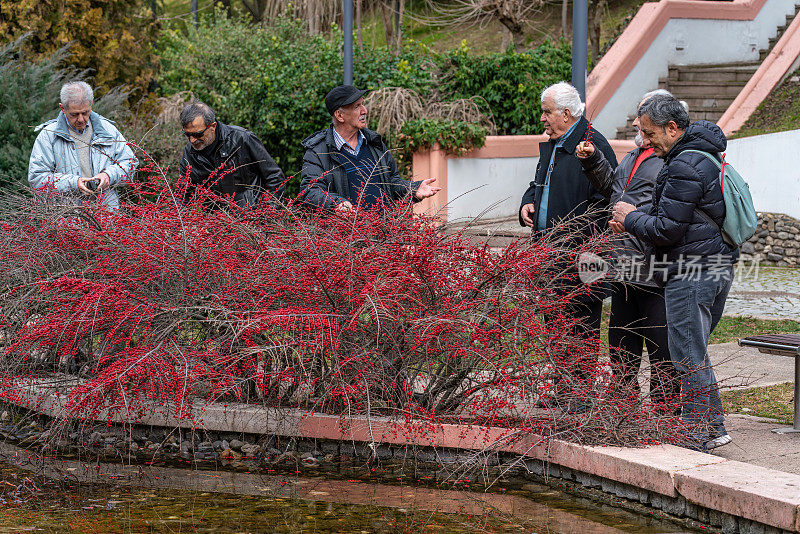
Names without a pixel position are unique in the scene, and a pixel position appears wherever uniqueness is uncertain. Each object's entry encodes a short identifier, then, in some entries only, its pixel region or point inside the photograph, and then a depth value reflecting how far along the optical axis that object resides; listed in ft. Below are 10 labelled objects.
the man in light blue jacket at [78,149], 49.44
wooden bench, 37.29
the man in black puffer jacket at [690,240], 34.53
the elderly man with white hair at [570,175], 39.40
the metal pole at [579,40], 59.93
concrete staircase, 106.11
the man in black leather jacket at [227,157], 46.39
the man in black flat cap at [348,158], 44.19
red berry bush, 34.99
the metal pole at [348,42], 79.66
